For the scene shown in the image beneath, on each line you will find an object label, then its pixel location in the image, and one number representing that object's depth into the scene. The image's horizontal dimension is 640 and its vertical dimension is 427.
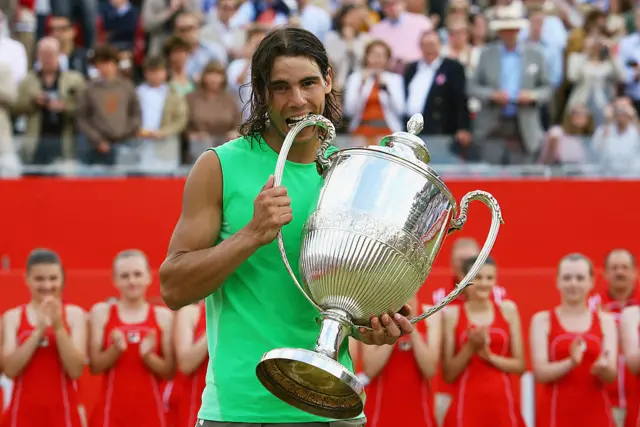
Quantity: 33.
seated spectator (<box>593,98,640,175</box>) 17.98
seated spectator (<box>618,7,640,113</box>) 19.68
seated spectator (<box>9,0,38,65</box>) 20.64
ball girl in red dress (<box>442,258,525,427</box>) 13.21
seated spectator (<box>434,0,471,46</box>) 20.56
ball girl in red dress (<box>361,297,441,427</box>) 13.42
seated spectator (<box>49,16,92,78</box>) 19.73
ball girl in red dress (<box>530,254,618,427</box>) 13.16
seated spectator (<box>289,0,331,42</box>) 20.75
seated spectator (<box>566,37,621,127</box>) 19.33
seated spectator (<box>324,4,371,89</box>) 19.52
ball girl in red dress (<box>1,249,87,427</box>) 13.00
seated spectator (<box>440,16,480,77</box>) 20.25
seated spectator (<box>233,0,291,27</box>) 21.30
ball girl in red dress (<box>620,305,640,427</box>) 13.27
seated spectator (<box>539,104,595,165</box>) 17.98
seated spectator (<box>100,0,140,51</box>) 21.48
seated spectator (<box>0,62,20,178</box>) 17.64
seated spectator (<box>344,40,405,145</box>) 17.97
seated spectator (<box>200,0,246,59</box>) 20.56
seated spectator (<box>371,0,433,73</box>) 20.33
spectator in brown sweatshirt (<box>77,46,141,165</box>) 17.72
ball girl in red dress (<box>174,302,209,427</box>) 13.36
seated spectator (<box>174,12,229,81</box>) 19.89
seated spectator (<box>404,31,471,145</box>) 18.27
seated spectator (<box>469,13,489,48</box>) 21.16
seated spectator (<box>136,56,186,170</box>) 17.73
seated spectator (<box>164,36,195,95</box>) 19.14
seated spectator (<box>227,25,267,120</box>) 18.98
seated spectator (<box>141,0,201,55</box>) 21.16
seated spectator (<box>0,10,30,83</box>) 18.92
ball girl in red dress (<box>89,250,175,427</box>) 13.34
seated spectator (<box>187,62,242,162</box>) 17.84
